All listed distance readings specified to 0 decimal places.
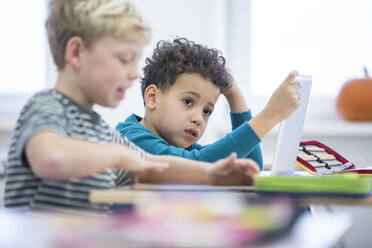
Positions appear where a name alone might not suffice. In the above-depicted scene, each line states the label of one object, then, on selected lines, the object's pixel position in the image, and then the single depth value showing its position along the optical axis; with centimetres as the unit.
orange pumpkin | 405
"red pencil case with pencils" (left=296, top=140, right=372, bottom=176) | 229
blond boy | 162
